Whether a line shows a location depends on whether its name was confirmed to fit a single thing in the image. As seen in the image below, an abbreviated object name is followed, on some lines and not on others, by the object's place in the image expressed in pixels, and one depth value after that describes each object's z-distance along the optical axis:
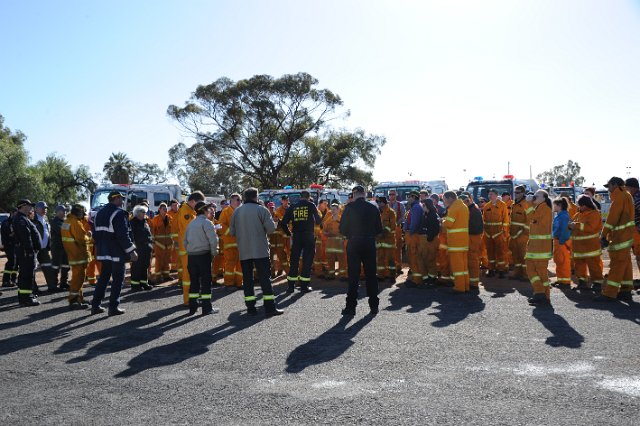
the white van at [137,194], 23.92
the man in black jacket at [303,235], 12.09
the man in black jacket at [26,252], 11.12
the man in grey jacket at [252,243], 9.41
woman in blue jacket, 11.94
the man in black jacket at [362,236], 9.52
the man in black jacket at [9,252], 14.09
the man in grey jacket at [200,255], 9.53
